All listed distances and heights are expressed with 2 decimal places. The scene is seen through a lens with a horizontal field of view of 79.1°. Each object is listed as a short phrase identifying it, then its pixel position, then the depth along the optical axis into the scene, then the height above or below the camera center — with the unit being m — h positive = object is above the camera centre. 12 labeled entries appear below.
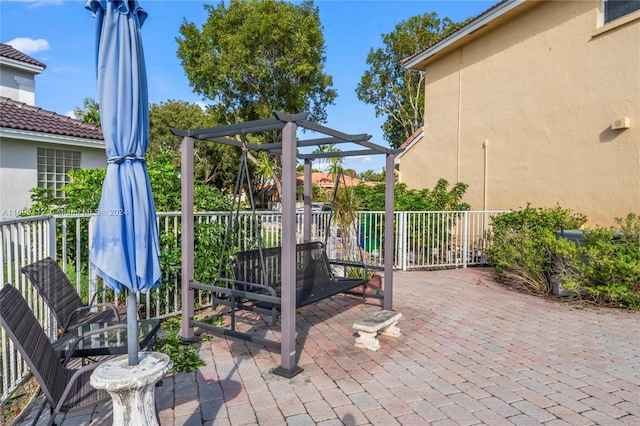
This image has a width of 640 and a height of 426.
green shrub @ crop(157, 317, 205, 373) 3.59 -1.46
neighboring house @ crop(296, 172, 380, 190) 26.94 +1.95
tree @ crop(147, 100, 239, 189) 28.94 +4.79
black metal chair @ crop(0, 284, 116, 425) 2.10 -0.89
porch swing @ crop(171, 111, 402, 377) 3.53 -0.61
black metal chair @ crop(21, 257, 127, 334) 3.24 -0.83
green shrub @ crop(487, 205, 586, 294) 6.82 -0.67
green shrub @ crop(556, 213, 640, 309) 5.73 -0.89
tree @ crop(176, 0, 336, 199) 19.06 +7.74
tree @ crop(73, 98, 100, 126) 17.83 +7.13
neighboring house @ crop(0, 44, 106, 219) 10.14 +1.80
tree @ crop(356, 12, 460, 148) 23.95 +8.84
